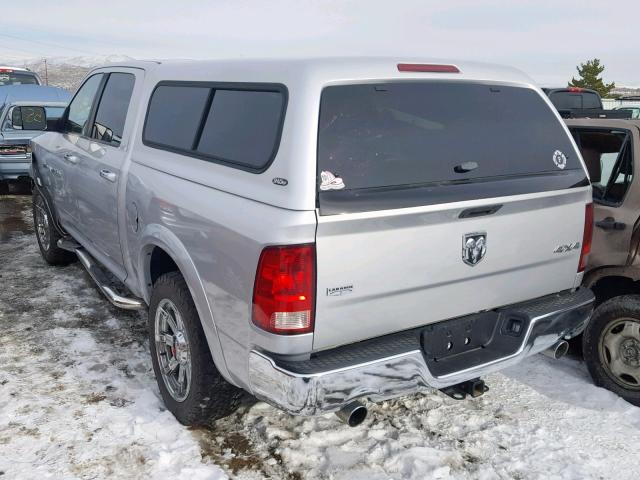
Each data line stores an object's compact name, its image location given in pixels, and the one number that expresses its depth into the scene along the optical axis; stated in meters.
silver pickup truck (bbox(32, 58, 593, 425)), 2.42
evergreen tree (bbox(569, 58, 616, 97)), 46.16
